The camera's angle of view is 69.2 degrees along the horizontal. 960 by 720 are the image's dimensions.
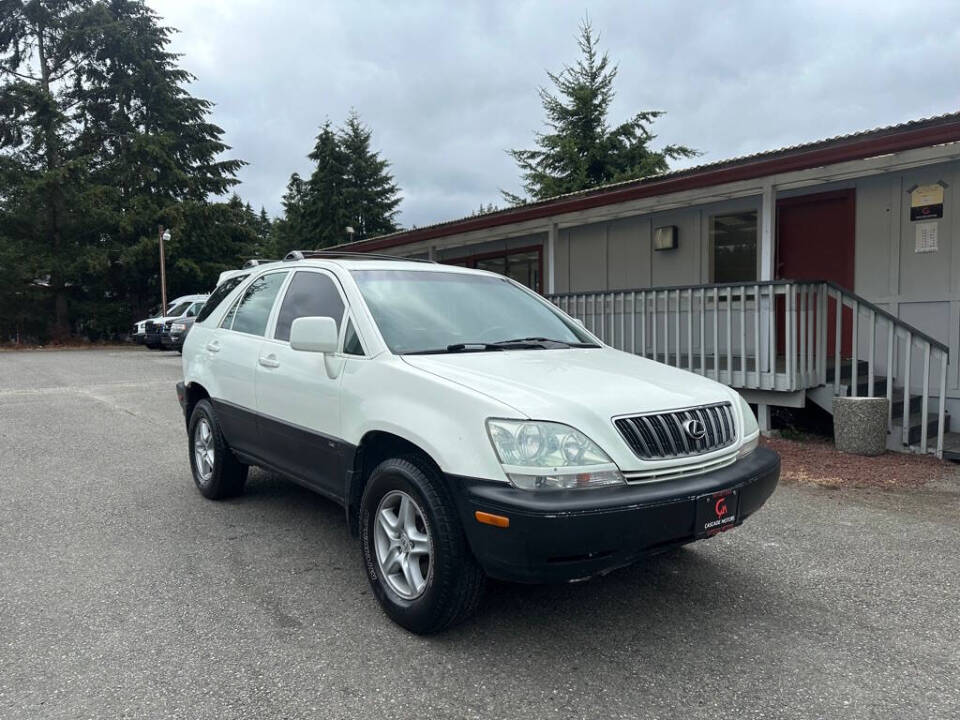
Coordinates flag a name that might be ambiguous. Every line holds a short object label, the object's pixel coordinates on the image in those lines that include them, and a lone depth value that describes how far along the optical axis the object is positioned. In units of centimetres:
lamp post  2934
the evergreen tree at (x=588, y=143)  2367
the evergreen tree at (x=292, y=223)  3978
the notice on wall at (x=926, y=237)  769
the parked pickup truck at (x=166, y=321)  2231
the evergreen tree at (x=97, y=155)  2889
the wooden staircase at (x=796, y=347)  679
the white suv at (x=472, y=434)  267
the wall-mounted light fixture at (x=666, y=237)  1012
